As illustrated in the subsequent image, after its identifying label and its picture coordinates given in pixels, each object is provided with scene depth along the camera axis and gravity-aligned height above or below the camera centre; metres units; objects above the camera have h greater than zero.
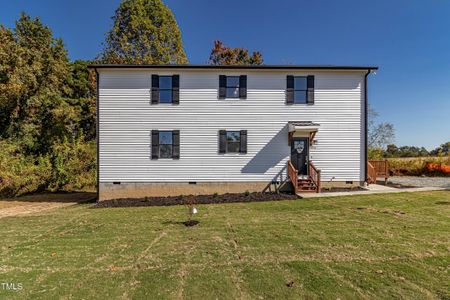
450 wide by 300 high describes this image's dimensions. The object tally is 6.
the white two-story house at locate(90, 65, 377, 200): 12.00 +1.08
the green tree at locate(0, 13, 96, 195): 15.77 +2.02
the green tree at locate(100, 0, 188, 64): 21.45 +9.82
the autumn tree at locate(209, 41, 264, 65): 25.89 +9.69
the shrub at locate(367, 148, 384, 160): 18.82 -0.09
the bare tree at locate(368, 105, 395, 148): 26.14 +2.03
